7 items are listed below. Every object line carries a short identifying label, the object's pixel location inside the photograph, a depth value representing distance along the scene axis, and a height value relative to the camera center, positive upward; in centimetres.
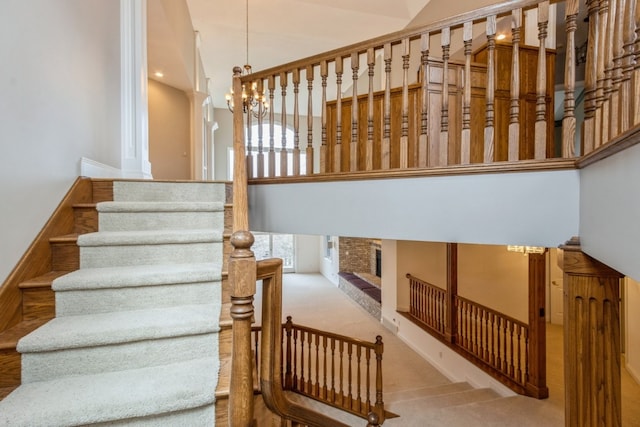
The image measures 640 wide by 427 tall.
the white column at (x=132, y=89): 272 +107
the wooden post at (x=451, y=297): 470 -133
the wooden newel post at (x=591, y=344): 138 -60
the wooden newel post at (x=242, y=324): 98 -36
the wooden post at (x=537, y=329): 360 -140
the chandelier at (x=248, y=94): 269 +206
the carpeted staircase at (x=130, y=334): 110 -50
